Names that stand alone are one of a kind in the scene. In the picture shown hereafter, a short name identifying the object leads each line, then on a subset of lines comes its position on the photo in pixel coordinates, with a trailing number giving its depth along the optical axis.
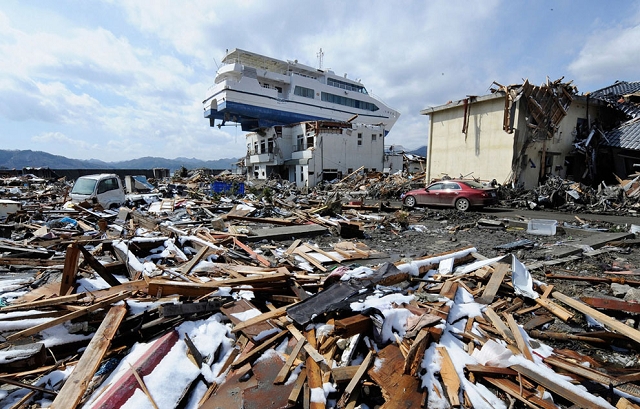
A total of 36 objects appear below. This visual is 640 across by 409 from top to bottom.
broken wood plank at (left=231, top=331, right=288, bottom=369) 2.81
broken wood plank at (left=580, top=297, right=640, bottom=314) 3.66
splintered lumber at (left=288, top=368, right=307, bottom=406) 2.34
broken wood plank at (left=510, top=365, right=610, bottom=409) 2.35
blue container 20.11
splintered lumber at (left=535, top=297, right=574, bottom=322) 3.74
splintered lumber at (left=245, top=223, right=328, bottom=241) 8.48
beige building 16.94
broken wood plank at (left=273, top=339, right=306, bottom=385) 2.58
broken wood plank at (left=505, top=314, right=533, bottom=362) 2.96
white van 12.18
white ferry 37.81
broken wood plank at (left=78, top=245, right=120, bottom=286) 4.22
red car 13.44
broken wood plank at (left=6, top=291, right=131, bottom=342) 2.83
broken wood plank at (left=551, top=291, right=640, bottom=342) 3.18
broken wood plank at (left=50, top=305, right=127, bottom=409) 2.25
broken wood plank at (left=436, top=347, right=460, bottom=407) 2.46
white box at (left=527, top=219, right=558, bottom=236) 8.77
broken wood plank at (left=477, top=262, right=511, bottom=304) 4.08
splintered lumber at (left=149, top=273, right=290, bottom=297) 3.66
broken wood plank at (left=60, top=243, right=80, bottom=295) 3.89
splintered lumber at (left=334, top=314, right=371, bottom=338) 3.09
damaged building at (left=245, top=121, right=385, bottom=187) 30.94
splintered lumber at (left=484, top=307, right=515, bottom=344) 3.21
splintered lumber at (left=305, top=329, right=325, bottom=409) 2.33
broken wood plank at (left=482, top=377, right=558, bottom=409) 2.37
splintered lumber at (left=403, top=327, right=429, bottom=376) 2.73
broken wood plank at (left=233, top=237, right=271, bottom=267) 5.96
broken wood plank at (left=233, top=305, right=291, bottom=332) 3.23
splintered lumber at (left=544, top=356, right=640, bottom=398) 2.52
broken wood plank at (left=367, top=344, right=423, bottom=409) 2.41
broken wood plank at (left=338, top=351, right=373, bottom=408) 2.41
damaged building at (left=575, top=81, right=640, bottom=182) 17.41
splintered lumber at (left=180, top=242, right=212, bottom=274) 4.99
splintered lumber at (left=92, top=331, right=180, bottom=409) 2.28
